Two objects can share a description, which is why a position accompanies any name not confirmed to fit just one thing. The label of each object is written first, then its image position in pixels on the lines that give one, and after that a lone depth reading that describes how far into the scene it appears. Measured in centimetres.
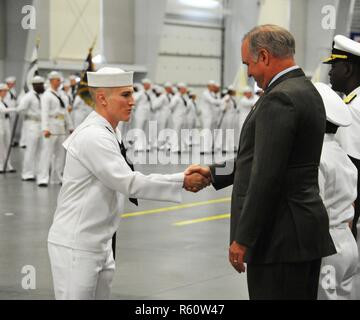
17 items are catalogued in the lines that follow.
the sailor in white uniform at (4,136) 1897
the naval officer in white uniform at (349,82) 598
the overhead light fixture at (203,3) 3375
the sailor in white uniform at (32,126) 1717
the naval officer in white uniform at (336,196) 502
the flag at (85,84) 1742
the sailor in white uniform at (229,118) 2795
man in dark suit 392
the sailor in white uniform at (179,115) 2742
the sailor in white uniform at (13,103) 2528
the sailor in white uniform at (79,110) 2327
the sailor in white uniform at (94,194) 451
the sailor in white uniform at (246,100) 2483
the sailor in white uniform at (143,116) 2706
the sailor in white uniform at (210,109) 2783
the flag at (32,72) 1855
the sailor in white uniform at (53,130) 1600
